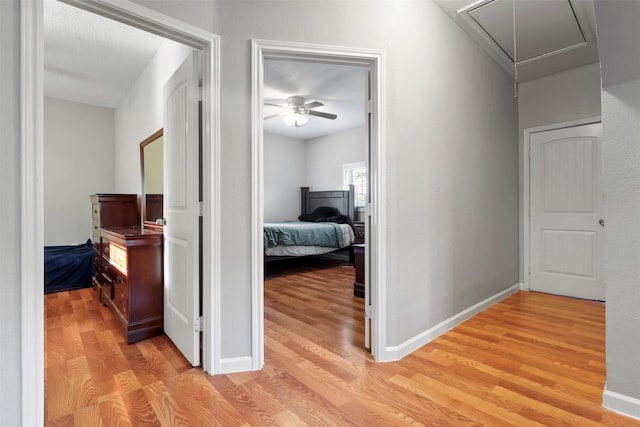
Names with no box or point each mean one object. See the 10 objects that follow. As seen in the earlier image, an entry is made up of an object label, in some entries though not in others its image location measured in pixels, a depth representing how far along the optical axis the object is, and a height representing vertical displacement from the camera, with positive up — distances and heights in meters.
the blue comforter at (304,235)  4.62 -0.35
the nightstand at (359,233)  4.46 -0.30
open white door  1.93 +0.02
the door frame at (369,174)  1.90 +0.22
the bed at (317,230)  4.68 -0.29
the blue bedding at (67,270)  3.69 -0.69
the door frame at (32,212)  1.17 +0.00
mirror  3.08 +0.36
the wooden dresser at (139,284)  2.35 -0.55
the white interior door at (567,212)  3.39 +0.00
